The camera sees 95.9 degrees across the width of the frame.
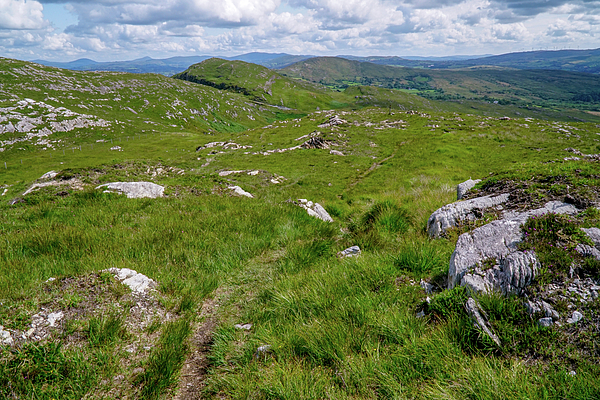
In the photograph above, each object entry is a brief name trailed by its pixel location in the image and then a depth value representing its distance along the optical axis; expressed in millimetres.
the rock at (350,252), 7651
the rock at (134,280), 5566
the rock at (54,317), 4248
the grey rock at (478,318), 3881
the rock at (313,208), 13422
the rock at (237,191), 18561
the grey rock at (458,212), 8438
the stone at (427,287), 5398
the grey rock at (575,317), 3703
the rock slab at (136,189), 14867
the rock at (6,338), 3726
